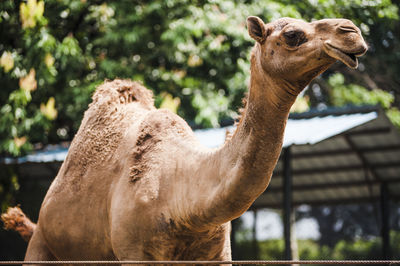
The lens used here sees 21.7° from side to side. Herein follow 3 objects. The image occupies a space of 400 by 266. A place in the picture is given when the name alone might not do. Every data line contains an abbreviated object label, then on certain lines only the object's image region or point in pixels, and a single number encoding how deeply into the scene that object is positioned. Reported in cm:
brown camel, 511
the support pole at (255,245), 2339
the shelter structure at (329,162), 1250
